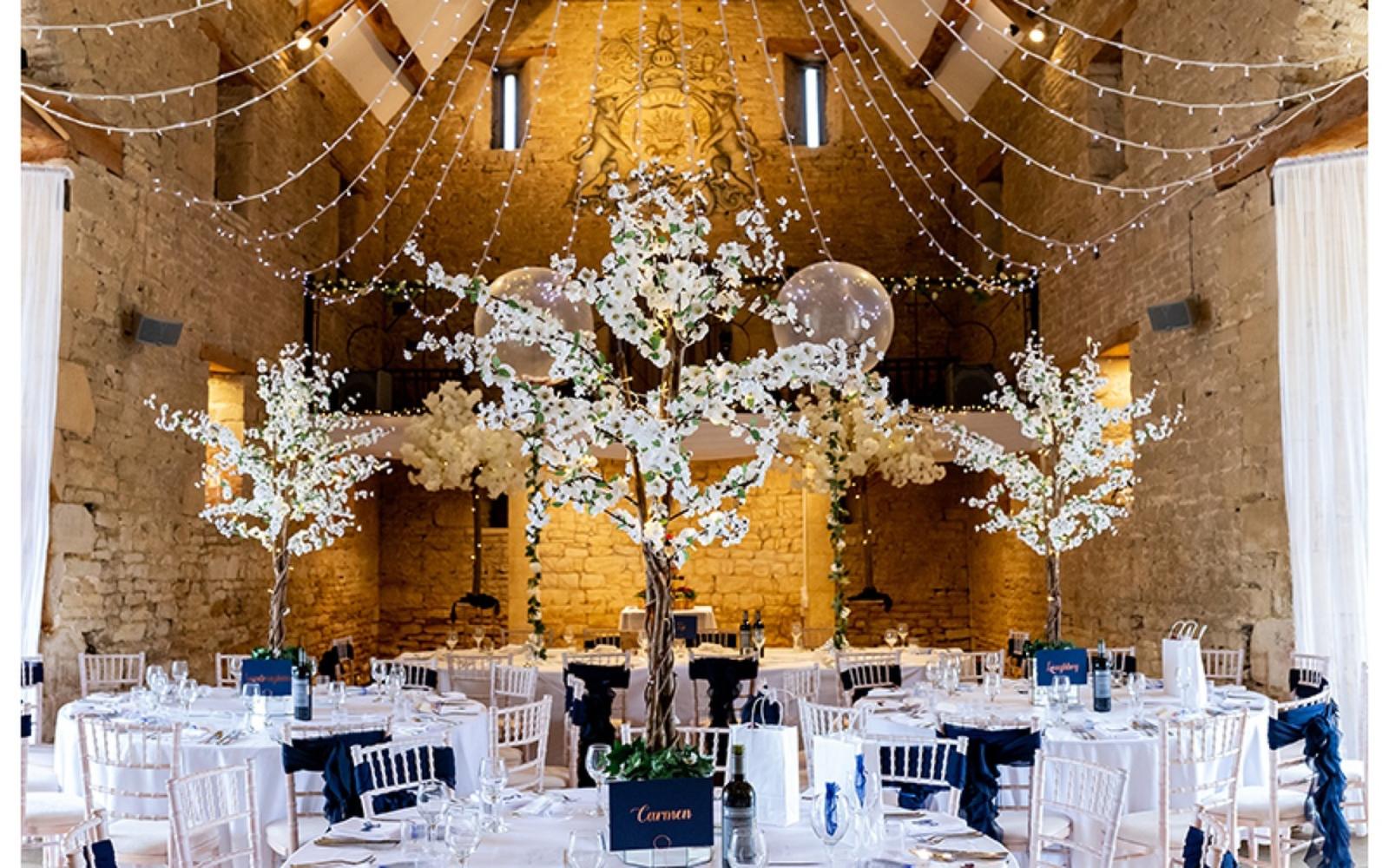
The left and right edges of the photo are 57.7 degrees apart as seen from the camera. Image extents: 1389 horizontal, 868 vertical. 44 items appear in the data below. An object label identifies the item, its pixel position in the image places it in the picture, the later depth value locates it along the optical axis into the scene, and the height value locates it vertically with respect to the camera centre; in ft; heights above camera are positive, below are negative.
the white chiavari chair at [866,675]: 23.15 -2.71
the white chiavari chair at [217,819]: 12.67 -3.13
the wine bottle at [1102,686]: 18.71 -2.35
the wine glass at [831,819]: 9.90 -2.27
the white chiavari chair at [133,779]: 15.65 -3.29
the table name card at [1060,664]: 19.74 -2.14
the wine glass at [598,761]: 11.00 -2.03
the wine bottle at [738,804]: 9.50 -2.10
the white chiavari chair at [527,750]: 18.17 -3.41
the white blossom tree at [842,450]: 30.89 +2.04
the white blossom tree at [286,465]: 23.12 +1.29
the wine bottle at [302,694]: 18.53 -2.37
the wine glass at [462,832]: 10.41 -2.60
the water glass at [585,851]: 9.45 -2.56
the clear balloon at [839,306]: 25.94 +4.66
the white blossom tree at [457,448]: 34.04 +2.28
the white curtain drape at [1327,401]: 23.38 +2.37
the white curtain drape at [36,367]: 24.38 +3.29
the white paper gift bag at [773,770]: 11.03 -2.12
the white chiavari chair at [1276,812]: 15.79 -3.79
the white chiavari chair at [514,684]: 22.98 -2.94
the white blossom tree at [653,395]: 10.49 +1.14
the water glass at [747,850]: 9.34 -2.37
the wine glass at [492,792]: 11.37 -2.39
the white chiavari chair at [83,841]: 9.11 -2.27
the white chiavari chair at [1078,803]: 12.44 -3.04
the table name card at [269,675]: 19.76 -2.24
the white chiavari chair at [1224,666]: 26.12 -2.96
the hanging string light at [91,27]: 24.66 +10.50
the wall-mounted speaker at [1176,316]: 28.96 +4.87
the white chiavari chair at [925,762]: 13.37 -2.64
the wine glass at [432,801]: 10.43 -2.31
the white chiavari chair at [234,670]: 24.00 -2.70
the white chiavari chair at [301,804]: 14.96 -3.46
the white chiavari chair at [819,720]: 16.66 -2.63
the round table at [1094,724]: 16.74 -2.81
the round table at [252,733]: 16.56 -2.83
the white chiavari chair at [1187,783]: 14.94 -3.39
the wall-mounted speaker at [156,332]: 28.99 +4.66
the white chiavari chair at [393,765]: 13.53 -2.66
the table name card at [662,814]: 9.81 -2.22
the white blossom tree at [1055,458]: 22.20 +1.26
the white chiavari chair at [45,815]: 16.22 -3.80
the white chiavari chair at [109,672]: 26.11 -2.96
